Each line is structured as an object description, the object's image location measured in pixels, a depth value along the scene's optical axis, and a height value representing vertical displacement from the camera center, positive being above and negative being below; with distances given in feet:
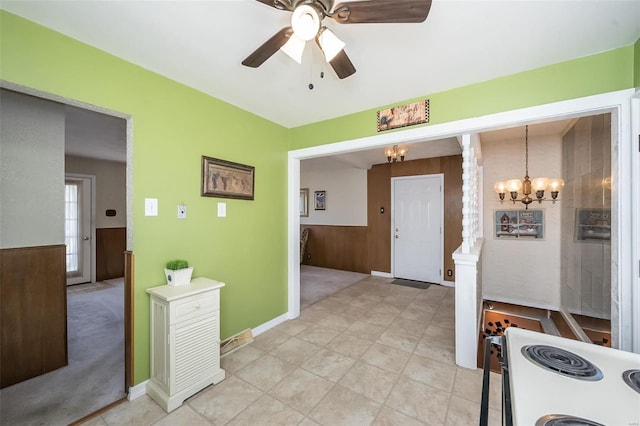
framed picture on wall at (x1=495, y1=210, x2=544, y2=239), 12.46 -0.57
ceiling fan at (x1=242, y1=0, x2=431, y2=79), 3.62 +2.98
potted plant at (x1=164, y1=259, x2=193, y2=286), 6.42 -1.55
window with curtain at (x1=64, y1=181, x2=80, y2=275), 15.55 -0.88
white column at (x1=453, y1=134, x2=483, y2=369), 7.25 -2.26
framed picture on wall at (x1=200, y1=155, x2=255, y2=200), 7.63 +1.08
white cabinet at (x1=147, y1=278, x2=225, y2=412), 5.75 -3.13
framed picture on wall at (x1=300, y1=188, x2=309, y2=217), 21.47 +0.87
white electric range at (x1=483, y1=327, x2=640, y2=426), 2.14 -1.72
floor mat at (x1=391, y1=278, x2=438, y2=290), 15.30 -4.47
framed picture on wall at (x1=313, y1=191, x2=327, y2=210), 20.53 +1.04
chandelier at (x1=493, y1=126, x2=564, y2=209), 10.83 +1.15
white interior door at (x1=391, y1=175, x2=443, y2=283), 15.79 -1.00
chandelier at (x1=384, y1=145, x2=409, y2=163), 12.14 +2.94
